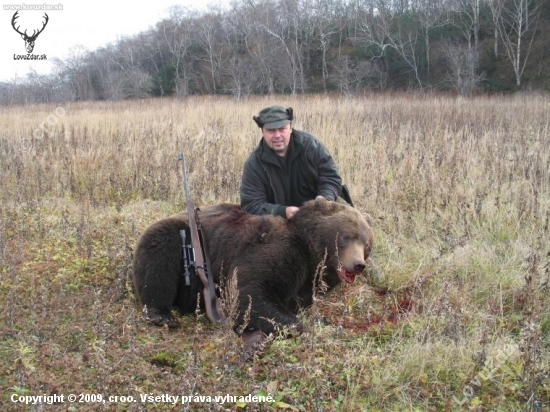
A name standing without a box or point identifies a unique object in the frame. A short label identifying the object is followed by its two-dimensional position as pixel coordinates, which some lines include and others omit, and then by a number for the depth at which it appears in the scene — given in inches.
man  164.4
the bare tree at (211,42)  1381.6
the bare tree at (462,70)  965.2
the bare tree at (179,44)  1384.1
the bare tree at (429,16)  1186.1
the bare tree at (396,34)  1179.9
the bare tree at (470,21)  1091.5
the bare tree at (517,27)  1026.7
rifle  131.7
